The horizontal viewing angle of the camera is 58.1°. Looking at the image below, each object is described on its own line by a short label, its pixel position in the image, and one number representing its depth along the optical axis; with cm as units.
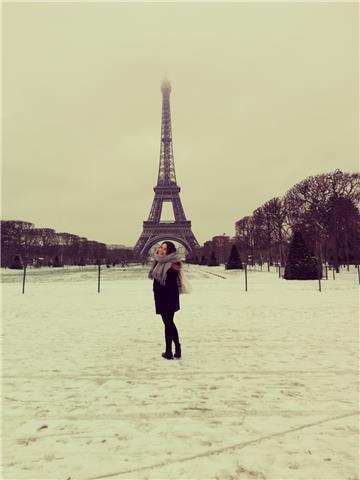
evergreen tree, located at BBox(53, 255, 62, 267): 6712
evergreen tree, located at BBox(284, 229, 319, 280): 2341
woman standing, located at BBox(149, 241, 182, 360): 512
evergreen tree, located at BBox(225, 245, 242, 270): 4200
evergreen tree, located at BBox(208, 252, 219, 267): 6145
